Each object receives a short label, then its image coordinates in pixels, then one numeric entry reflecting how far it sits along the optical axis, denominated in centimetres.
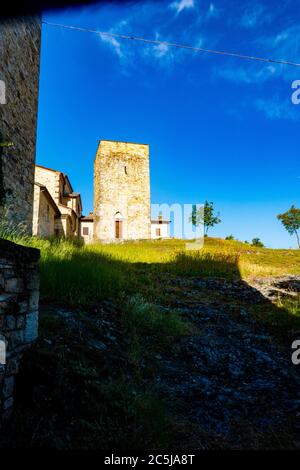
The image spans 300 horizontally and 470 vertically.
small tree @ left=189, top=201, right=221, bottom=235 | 4169
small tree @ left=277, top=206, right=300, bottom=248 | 4747
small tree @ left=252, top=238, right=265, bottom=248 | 5470
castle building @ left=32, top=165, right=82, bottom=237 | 1802
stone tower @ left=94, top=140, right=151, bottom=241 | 2959
